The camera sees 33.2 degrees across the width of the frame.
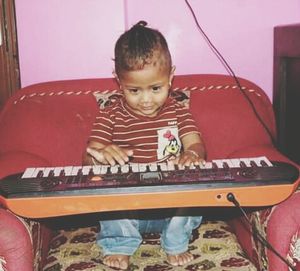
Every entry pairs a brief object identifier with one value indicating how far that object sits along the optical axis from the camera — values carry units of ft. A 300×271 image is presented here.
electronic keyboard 3.49
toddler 4.27
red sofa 4.39
